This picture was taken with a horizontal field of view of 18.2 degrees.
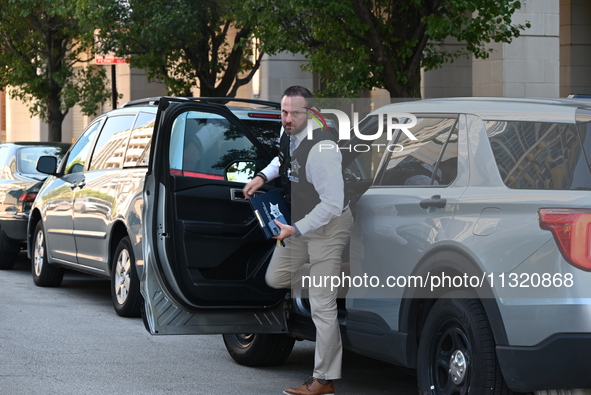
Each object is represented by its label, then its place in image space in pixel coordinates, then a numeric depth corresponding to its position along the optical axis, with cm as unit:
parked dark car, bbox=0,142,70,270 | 2510
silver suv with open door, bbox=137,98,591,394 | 863
